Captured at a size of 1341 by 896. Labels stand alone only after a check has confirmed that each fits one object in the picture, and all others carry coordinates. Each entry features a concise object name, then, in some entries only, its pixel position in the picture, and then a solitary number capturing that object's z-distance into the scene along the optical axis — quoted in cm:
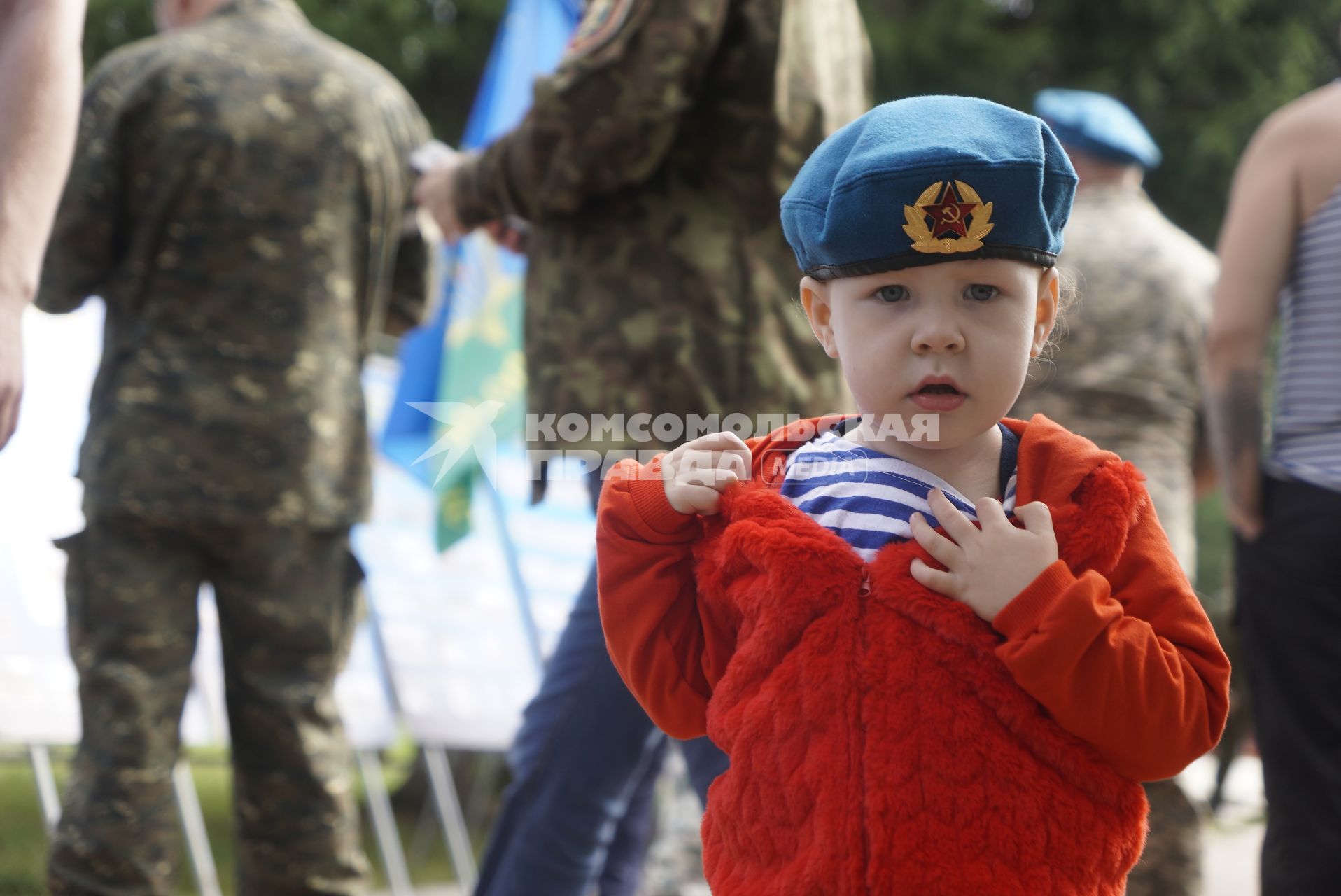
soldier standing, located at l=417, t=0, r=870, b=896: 466
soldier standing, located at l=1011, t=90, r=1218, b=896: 760
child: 269
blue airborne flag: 801
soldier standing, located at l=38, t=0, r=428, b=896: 590
